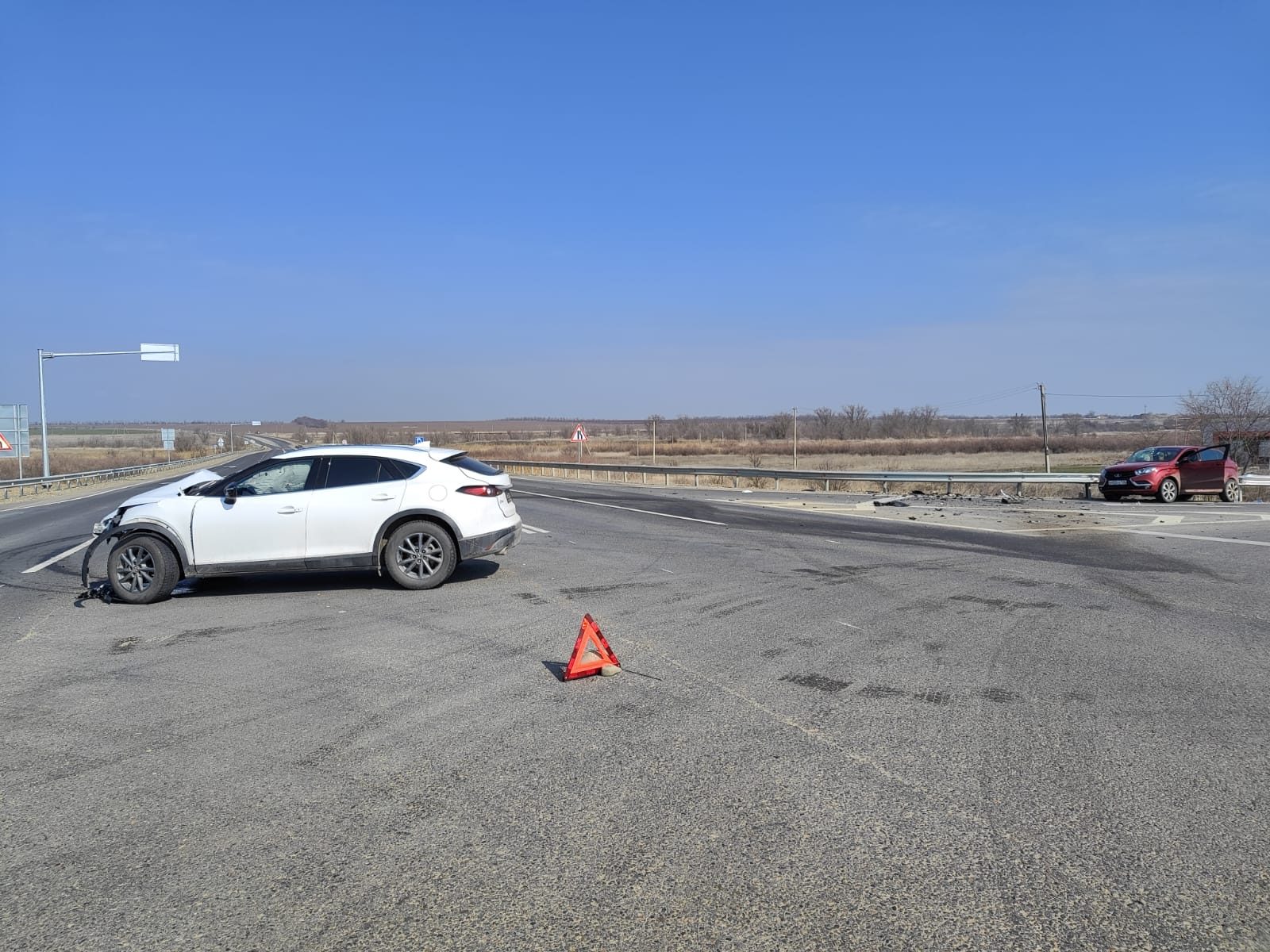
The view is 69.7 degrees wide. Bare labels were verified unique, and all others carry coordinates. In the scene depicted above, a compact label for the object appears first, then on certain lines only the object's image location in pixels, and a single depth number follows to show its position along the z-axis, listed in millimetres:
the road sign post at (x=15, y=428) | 38281
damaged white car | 10016
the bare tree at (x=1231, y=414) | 45125
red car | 24875
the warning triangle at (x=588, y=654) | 6691
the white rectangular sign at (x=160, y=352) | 39625
